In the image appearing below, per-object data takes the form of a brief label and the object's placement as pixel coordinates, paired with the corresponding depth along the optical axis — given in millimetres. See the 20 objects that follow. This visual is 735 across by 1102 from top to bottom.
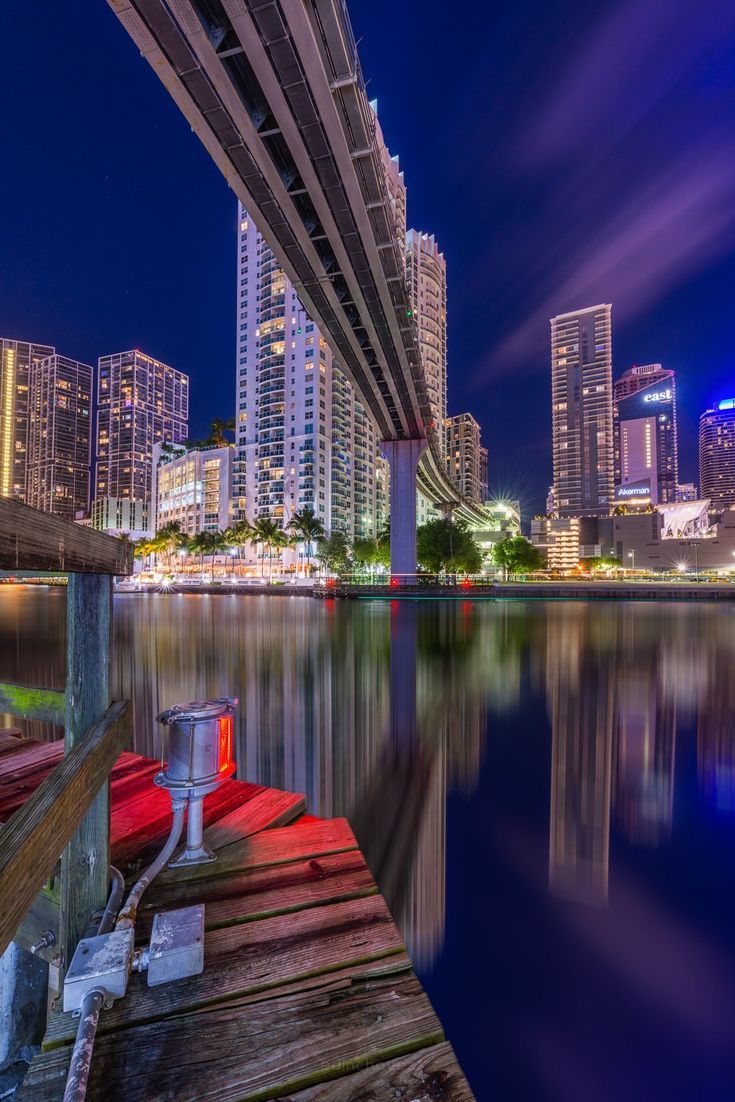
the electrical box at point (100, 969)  2123
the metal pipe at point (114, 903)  2489
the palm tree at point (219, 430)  122500
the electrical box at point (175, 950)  2281
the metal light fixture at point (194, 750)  3104
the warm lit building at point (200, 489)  116062
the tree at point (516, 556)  90000
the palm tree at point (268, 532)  88188
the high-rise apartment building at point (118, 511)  178625
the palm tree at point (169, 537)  105062
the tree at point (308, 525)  87312
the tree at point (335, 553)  87500
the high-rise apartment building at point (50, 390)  196375
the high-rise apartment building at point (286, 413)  103500
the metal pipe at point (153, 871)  2523
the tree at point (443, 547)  66000
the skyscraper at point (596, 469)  193250
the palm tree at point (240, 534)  93562
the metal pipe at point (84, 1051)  1671
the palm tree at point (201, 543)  98625
